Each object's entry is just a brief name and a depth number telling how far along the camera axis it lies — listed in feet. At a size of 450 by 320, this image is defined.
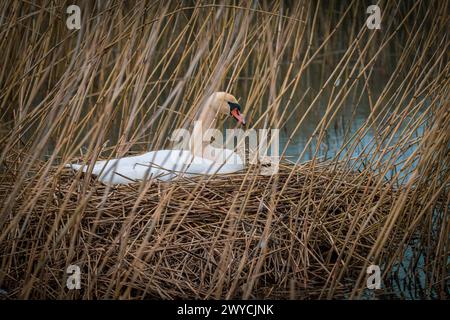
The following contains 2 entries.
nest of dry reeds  23.47
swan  28.43
